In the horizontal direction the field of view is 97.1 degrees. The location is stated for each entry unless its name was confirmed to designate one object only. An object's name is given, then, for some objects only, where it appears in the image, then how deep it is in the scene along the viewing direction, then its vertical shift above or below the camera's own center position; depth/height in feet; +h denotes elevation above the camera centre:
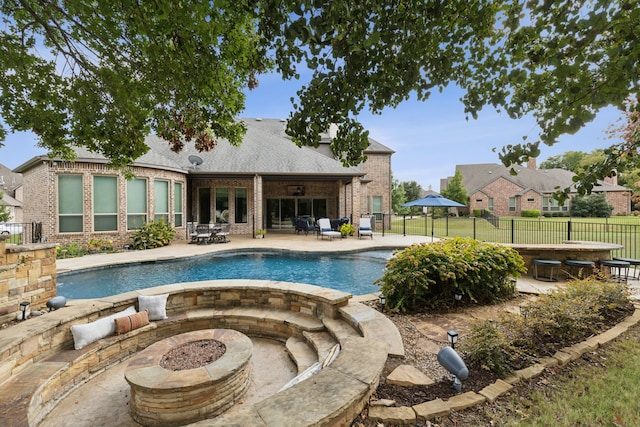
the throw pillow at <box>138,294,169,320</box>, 14.90 -4.90
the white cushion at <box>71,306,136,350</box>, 12.39 -5.34
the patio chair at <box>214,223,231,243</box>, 43.70 -3.53
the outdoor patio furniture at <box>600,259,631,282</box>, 19.69 -3.83
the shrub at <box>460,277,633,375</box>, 9.16 -4.44
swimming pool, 23.81 -6.03
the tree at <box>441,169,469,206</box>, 108.06 +7.74
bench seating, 8.00 -5.40
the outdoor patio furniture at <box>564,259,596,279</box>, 20.49 -3.99
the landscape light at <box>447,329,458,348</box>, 9.81 -4.42
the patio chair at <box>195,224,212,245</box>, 41.91 -3.23
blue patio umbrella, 40.63 +1.34
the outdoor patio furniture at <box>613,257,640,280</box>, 20.86 -3.90
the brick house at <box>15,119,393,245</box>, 35.29 +4.02
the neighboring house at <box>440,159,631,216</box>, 108.06 +6.50
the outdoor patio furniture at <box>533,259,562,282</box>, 20.88 -4.22
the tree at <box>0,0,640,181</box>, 6.68 +5.21
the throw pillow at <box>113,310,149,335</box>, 13.56 -5.37
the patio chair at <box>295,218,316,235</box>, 52.31 -2.63
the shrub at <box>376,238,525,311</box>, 14.79 -3.44
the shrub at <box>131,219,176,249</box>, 37.95 -3.14
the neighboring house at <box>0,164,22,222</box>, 93.26 +10.27
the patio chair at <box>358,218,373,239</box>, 46.82 -2.76
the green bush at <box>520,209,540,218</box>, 104.98 -0.85
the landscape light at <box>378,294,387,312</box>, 15.48 -4.91
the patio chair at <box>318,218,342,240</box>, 46.26 -3.06
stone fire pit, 9.13 -5.88
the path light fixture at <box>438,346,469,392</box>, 8.02 -4.46
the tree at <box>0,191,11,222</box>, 70.95 -0.15
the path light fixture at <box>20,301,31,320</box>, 14.17 -4.84
